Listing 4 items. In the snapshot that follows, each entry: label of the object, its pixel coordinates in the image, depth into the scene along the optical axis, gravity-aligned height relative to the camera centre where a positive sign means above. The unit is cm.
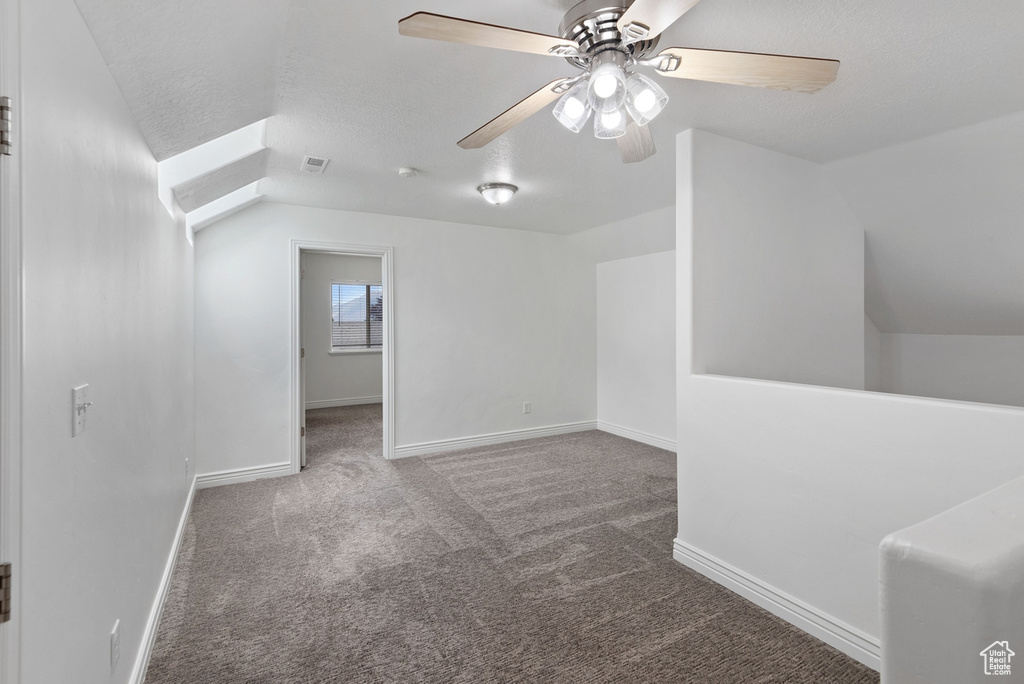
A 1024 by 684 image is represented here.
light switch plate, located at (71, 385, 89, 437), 116 -17
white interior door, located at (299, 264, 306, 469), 420 -76
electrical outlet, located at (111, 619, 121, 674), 141 -90
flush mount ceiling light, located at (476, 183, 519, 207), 341 +103
